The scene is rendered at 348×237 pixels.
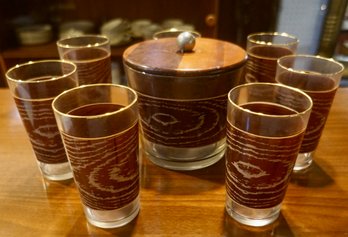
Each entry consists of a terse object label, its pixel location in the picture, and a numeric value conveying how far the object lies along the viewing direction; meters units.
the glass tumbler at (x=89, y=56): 0.69
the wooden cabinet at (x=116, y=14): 1.70
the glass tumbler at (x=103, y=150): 0.44
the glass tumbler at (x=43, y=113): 0.54
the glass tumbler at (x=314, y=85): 0.56
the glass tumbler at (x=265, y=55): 0.69
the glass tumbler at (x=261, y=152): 0.44
